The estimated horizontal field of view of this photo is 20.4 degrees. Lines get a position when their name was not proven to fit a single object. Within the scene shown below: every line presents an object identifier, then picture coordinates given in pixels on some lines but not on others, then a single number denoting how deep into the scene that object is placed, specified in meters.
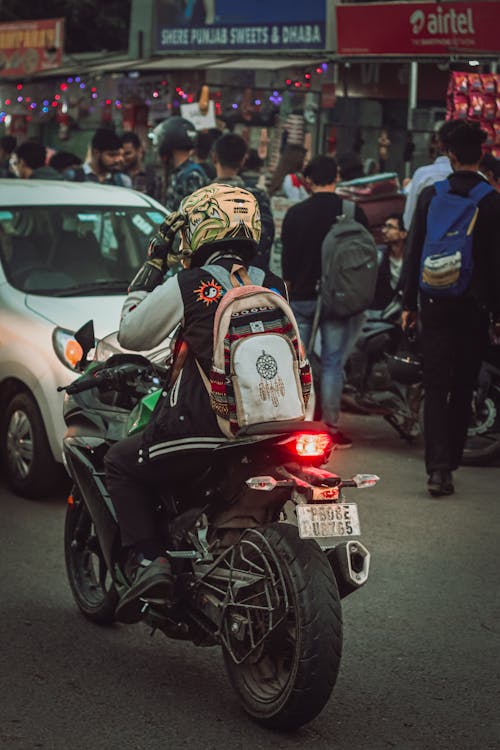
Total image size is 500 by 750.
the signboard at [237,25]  21.53
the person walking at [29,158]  12.78
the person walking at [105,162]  12.52
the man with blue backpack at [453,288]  7.81
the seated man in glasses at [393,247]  11.08
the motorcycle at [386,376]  9.63
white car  7.94
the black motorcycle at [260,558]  4.30
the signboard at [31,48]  27.29
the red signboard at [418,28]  17.06
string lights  19.89
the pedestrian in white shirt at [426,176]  10.23
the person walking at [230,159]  9.43
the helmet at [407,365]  9.38
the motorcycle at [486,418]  9.12
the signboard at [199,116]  16.55
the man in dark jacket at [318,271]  9.65
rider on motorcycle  4.80
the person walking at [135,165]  14.80
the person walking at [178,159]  9.92
